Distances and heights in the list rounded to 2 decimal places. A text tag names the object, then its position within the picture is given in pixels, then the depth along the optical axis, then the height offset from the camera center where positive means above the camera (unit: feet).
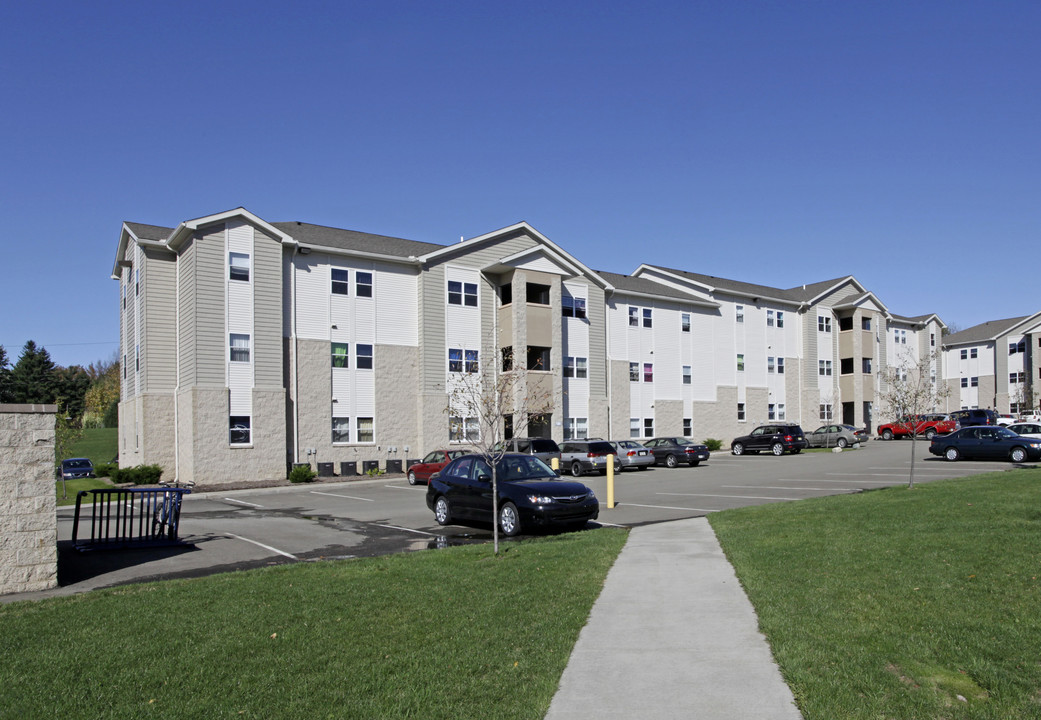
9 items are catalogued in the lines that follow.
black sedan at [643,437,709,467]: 118.73 -8.10
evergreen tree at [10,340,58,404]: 280.31 +11.31
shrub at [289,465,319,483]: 99.71 -8.81
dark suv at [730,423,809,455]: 140.67 -7.93
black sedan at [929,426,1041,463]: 98.99 -6.84
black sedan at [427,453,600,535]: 46.98 -5.86
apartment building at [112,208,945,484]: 100.42 +8.87
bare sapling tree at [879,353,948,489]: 182.24 +4.41
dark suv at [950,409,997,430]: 161.99 -5.25
